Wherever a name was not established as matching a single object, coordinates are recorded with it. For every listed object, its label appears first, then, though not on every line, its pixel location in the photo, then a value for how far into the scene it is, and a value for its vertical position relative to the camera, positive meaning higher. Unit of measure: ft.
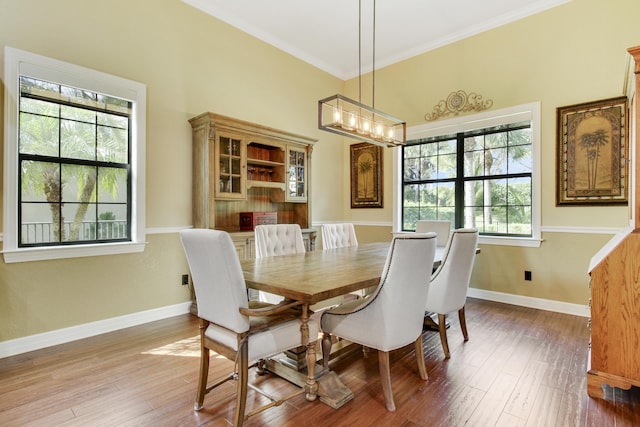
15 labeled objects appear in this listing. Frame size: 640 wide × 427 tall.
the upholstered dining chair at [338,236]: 12.04 -0.91
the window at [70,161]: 8.74 +1.51
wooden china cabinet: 12.07 +1.51
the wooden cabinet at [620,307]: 6.51 -1.92
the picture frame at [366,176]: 17.81 +1.98
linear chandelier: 9.07 +2.53
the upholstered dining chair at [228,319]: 5.49 -1.88
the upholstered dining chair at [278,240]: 10.09 -0.91
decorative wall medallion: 14.34 +4.76
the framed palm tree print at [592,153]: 11.11 +2.04
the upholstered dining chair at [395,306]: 6.02 -1.77
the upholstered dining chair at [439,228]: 13.29 -0.69
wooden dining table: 5.78 -1.31
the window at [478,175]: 13.37 +1.63
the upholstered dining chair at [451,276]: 8.27 -1.66
